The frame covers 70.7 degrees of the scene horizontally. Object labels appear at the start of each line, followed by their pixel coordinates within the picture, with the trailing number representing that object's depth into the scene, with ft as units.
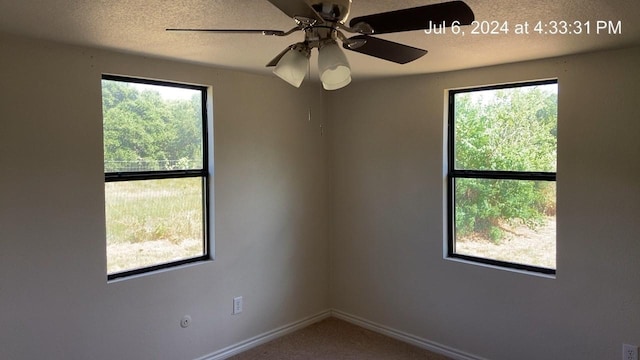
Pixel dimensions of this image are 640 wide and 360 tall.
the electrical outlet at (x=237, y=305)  11.57
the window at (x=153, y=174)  9.47
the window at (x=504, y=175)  9.95
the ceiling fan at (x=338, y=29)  4.71
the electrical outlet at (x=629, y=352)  8.74
